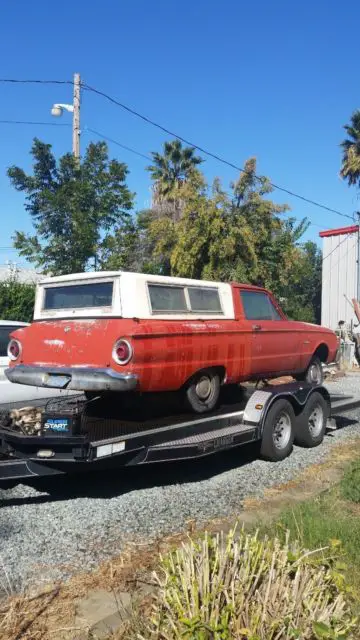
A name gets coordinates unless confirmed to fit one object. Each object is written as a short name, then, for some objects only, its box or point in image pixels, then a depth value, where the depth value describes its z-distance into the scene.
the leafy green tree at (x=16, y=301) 16.30
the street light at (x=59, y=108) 17.19
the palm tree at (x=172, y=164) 31.45
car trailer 5.02
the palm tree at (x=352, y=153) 29.58
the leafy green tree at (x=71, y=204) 15.05
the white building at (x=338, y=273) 27.70
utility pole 16.72
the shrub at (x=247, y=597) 2.31
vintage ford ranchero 5.61
